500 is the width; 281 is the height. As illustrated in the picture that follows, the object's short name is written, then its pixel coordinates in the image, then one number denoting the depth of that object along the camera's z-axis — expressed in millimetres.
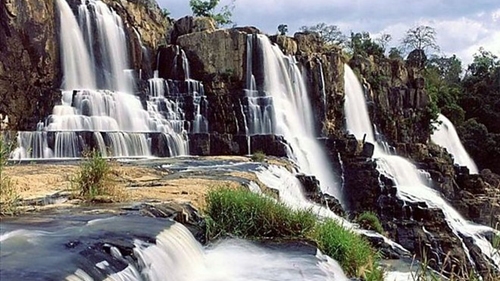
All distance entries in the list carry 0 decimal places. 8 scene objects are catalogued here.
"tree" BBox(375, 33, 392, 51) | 57547
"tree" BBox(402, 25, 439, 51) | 53094
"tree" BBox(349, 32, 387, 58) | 48500
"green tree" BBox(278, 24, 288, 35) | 50094
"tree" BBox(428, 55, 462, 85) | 62656
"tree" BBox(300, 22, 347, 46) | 55219
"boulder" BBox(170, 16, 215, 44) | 32781
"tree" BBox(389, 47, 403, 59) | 53812
